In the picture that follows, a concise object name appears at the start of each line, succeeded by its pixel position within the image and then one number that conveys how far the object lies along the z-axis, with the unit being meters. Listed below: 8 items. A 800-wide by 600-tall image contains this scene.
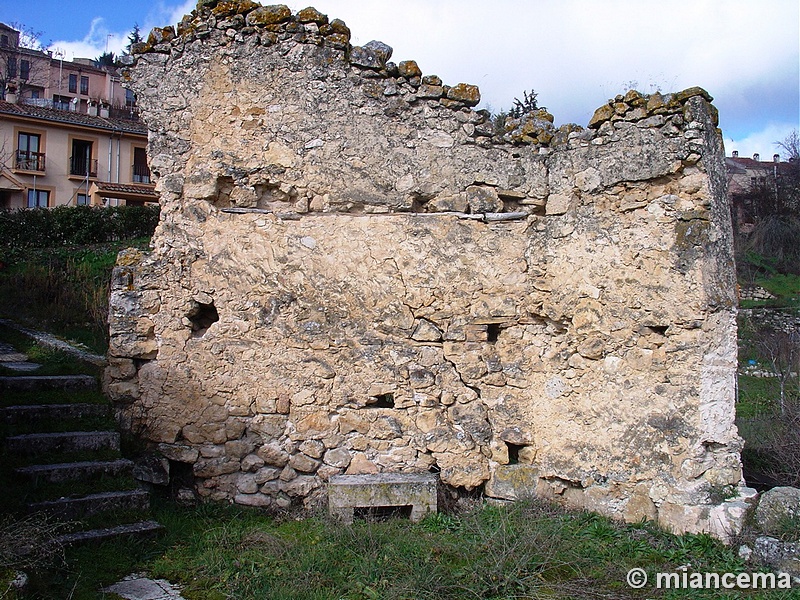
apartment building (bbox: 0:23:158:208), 25.22
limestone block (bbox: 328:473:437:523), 4.89
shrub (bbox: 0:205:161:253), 13.84
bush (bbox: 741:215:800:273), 20.33
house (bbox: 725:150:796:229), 22.16
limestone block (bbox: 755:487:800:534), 4.19
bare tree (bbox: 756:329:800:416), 10.59
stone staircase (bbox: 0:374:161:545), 4.36
